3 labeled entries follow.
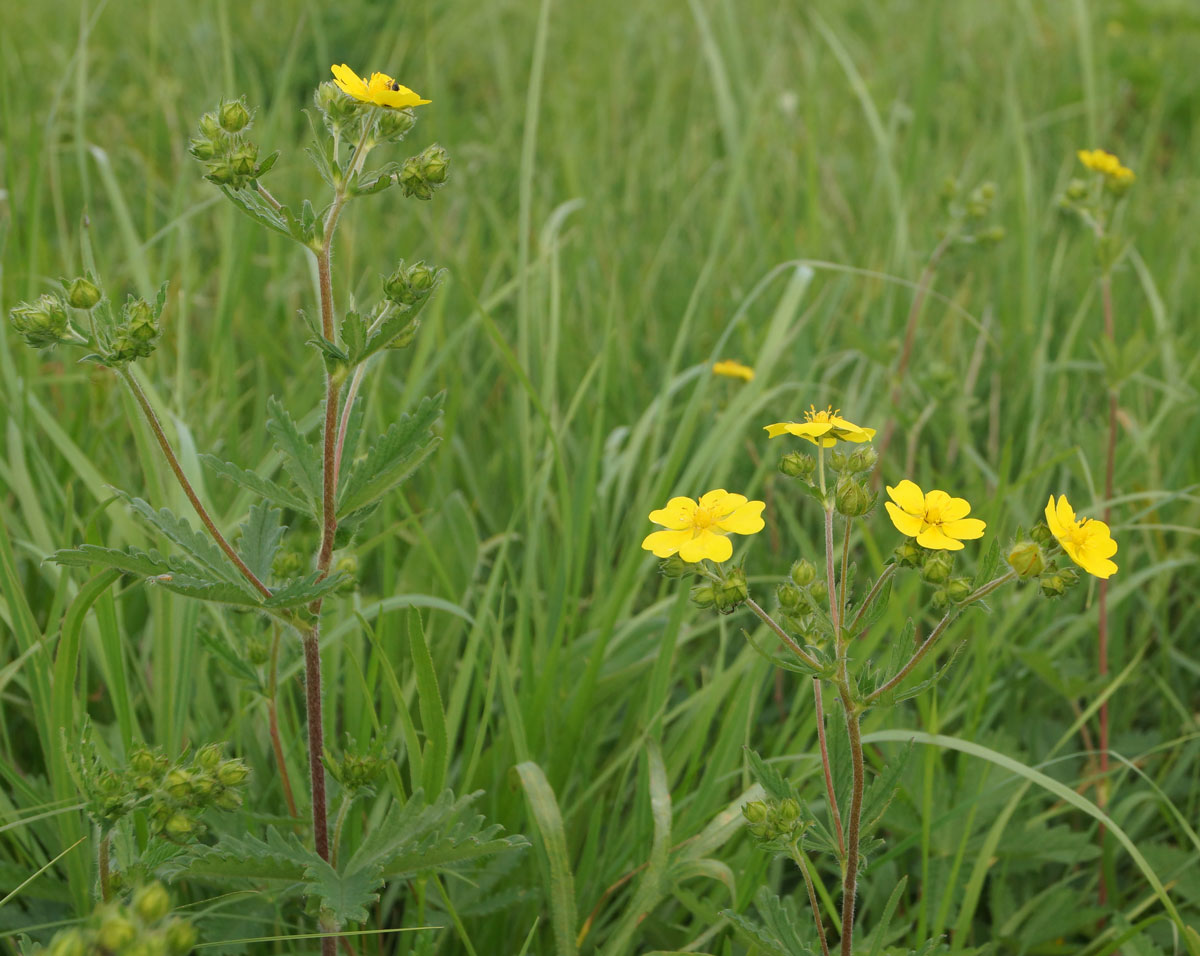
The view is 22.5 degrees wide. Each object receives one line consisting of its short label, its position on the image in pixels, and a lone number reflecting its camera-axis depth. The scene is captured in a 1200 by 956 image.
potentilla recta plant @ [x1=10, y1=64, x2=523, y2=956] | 0.55
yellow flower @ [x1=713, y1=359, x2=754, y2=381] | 0.74
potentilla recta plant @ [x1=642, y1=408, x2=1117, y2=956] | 0.56
